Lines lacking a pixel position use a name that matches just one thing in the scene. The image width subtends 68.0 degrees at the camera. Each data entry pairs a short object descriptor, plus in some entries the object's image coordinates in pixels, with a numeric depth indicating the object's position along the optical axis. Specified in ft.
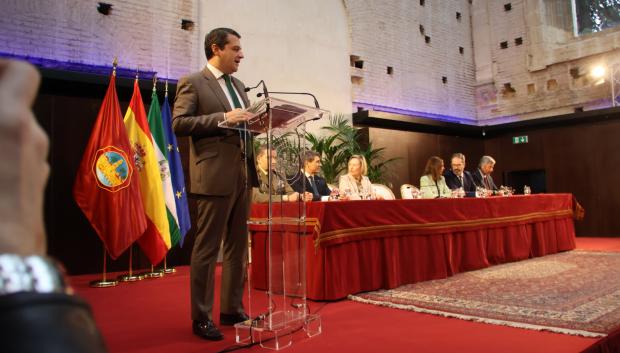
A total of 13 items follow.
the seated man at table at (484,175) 20.76
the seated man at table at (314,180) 15.94
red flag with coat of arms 14.42
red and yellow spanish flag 15.44
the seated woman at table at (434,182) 18.58
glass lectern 7.62
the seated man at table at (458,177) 19.60
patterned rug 8.54
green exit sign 31.99
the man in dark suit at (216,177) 7.88
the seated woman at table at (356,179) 16.49
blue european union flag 16.84
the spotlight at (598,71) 29.76
